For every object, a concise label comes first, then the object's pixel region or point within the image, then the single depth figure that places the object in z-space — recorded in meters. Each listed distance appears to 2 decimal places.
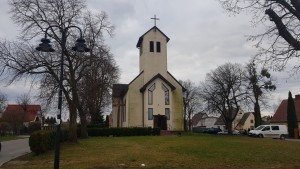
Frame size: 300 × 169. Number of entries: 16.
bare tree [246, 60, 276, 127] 40.52
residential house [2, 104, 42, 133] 52.53
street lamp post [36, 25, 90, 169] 9.04
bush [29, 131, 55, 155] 14.73
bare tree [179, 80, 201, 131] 57.02
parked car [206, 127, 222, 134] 48.75
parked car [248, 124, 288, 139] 31.29
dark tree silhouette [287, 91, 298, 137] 38.29
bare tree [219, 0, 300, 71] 8.71
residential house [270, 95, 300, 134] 44.43
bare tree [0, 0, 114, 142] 18.89
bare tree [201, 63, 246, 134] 42.77
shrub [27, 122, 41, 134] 50.11
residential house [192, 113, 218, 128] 91.54
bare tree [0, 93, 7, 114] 49.57
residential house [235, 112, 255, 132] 80.41
